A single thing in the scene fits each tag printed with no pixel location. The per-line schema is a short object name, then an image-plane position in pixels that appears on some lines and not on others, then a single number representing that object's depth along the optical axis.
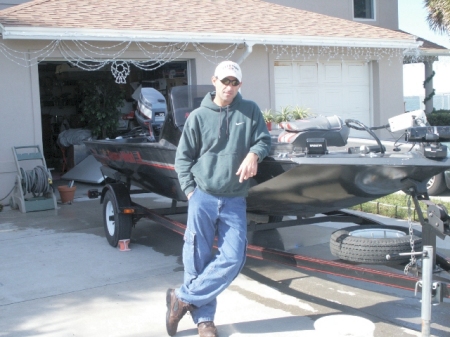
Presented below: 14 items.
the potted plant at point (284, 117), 10.38
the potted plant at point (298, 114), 9.82
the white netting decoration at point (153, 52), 10.30
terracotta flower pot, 10.02
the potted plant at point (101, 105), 13.68
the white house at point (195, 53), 10.09
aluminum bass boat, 3.93
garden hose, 9.31
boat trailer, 3.74
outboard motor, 7.30
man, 3.98
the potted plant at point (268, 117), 10.62
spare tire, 3.96
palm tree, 17.11
